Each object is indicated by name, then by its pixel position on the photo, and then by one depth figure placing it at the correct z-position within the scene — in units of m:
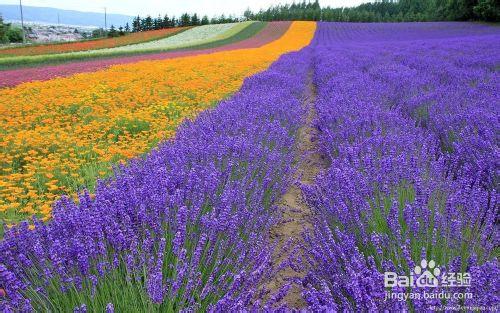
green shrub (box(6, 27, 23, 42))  48.61
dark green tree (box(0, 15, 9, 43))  43.18
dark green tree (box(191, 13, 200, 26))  53.53
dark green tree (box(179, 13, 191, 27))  53.53
